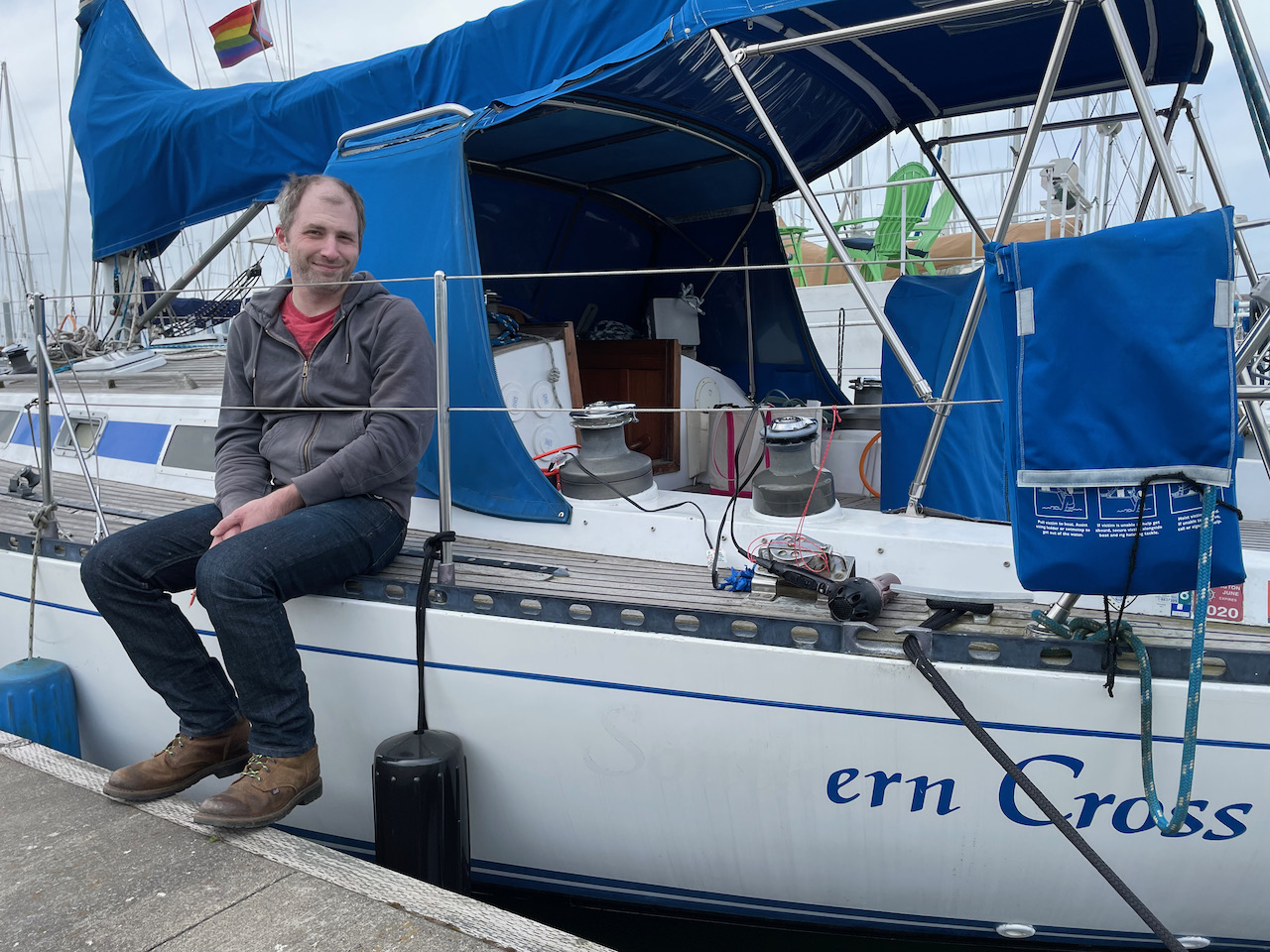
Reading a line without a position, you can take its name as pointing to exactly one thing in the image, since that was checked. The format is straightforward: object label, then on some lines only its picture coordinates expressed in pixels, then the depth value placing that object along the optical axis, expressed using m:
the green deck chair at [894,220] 11.49
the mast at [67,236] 7.15
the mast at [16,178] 16.88
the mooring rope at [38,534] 3.12
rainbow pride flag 6.78
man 2.28
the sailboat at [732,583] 2.08
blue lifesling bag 1.67
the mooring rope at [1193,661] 1.68
